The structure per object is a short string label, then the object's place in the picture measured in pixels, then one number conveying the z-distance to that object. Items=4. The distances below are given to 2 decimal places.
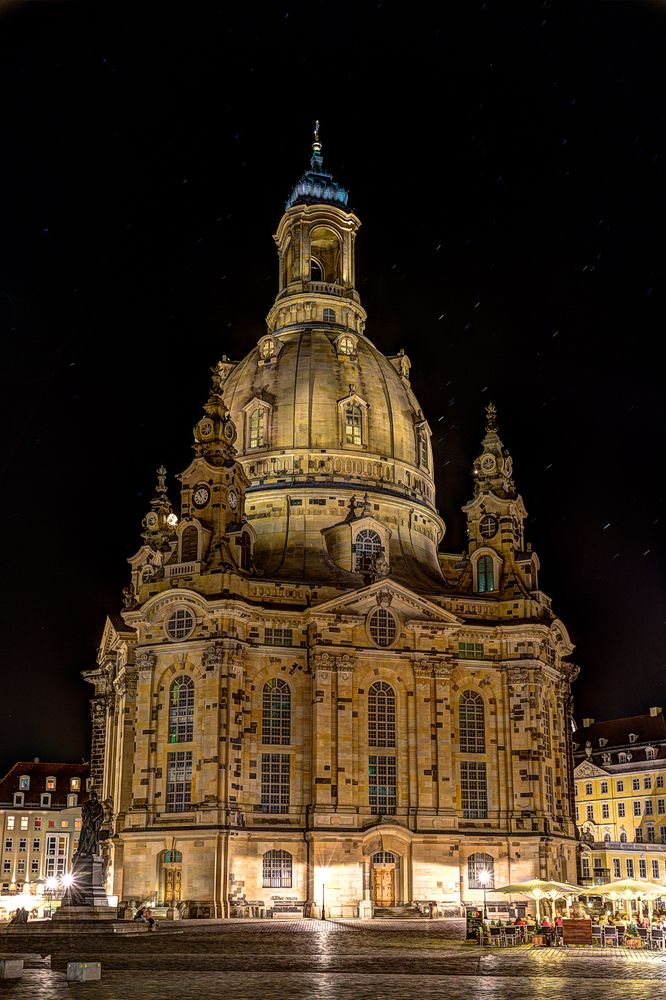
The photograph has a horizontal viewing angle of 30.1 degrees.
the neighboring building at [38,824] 120.38
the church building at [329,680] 71.94
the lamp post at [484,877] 75.19
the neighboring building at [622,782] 115.44
